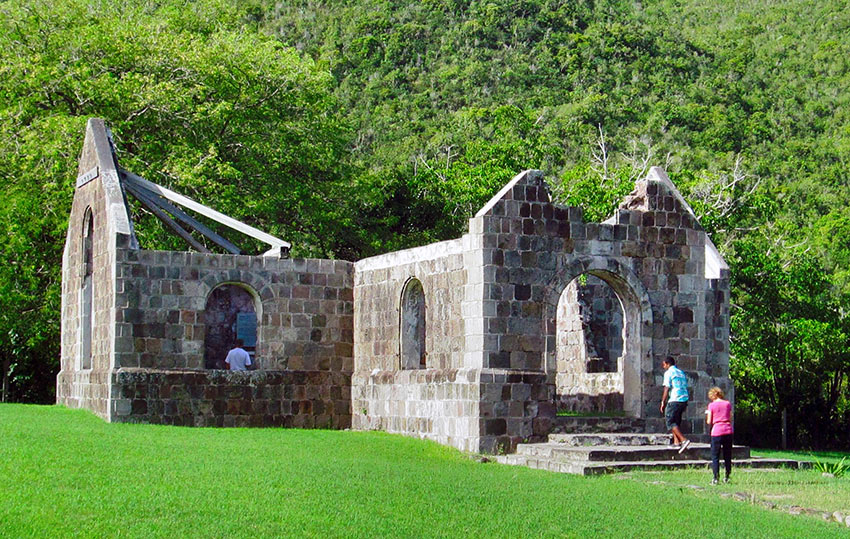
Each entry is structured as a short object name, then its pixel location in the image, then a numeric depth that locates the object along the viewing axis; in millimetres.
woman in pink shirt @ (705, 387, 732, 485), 15961
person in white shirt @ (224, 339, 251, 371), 22953
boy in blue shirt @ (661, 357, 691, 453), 18953
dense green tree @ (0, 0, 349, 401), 28141
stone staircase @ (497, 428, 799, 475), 17109
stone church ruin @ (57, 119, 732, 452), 19266
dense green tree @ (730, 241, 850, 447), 27938
